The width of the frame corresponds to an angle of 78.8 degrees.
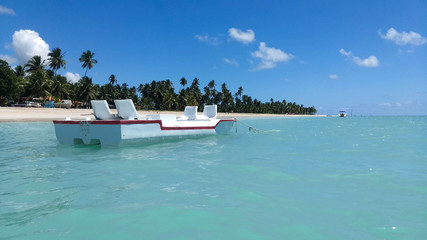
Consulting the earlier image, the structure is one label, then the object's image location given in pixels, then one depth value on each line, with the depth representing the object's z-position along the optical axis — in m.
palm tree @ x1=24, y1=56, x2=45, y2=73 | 67.28
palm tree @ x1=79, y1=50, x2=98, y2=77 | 73.19
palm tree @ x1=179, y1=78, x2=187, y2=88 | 110.00
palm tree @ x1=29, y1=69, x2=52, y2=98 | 58.81
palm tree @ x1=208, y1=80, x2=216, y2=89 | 113.12
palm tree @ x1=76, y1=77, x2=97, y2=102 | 68.75
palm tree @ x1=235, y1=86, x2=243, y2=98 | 135.40
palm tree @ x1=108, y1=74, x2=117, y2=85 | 109.62
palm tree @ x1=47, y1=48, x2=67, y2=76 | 68.00
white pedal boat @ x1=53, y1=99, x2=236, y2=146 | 11.00
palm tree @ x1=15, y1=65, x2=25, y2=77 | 73.18
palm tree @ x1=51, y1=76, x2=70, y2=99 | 62.02
